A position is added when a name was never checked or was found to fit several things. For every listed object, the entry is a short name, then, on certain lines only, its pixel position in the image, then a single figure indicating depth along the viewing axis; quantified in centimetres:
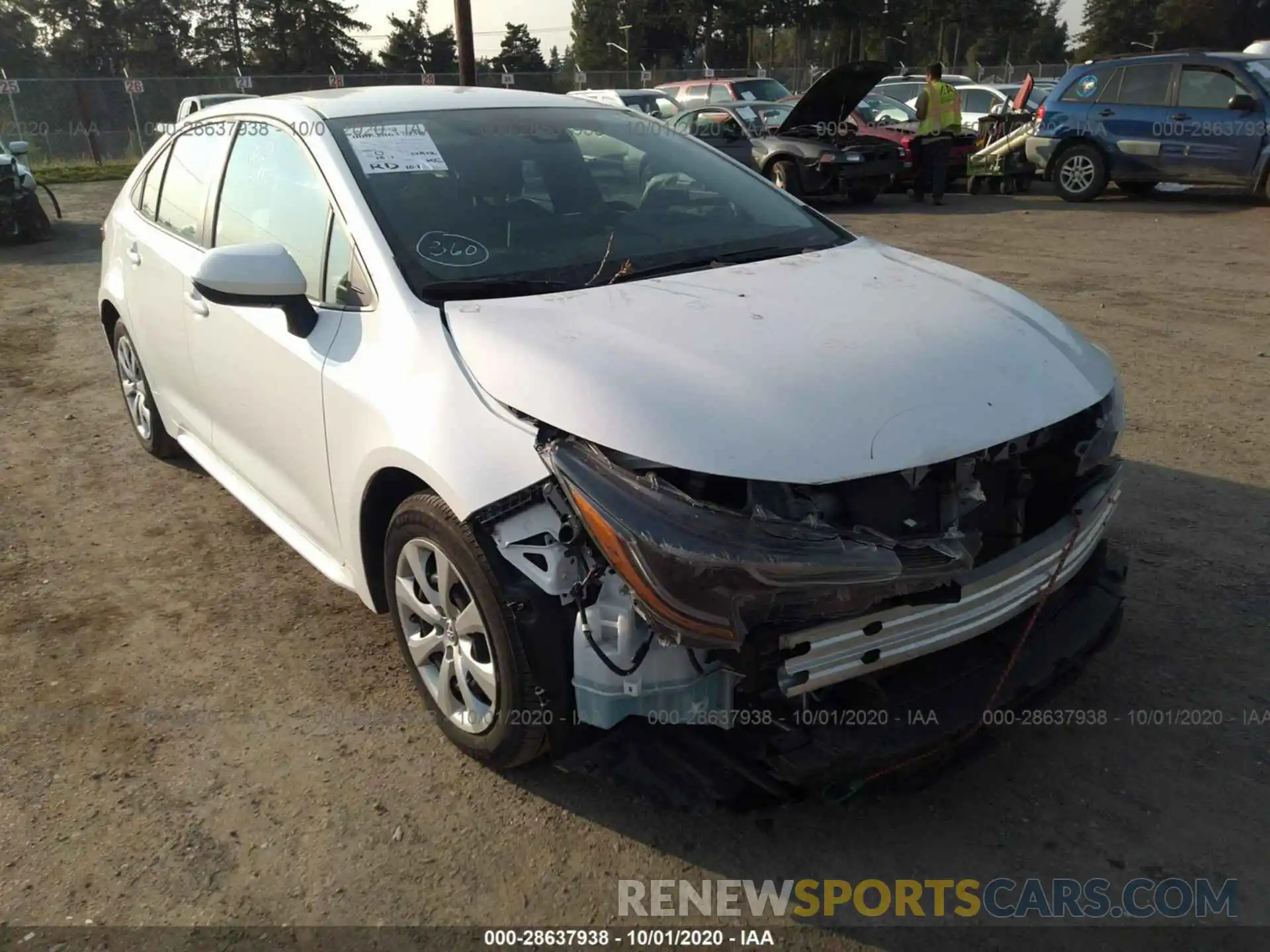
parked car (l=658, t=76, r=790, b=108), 1995
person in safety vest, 1354
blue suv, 1184
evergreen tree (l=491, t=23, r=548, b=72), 6800
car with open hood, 1270
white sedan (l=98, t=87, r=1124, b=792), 212
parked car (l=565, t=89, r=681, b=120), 1806
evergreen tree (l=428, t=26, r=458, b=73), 6319
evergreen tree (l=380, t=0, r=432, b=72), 6259
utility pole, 1582
